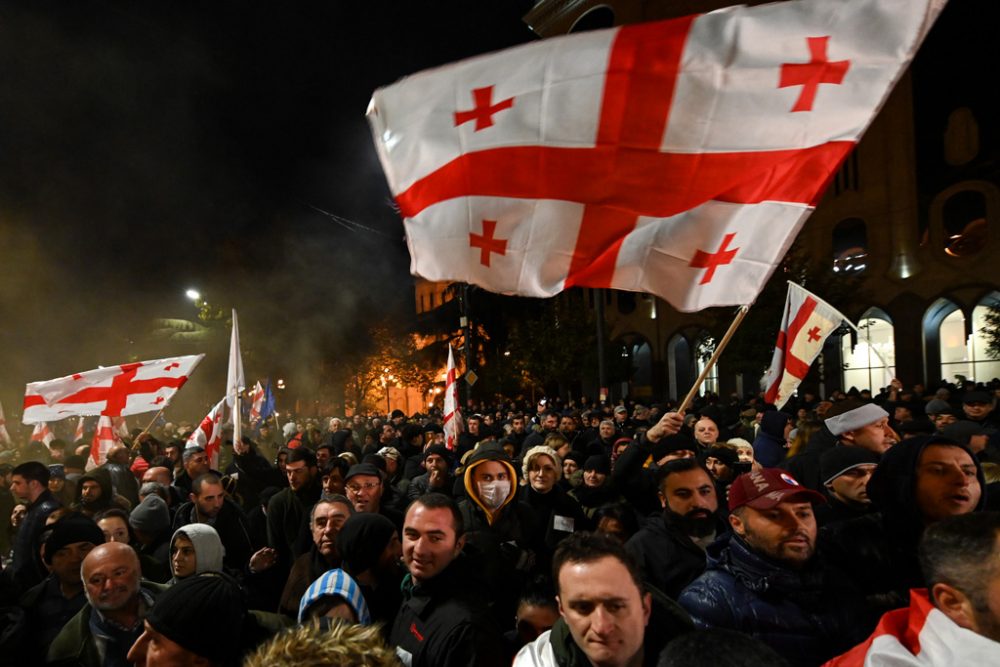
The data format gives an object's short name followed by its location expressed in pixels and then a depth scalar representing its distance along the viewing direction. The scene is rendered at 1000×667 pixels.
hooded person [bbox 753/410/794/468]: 6.78
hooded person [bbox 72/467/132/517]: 6.15
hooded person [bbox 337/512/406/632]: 3.54
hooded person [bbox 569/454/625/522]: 5.30
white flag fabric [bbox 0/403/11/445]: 11.05
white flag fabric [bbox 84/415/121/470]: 9.34
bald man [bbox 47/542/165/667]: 3.29
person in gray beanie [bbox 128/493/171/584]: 5.16
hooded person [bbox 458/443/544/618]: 4.18
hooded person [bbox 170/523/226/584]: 3.70
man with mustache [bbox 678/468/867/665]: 2.47
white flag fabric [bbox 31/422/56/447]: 13.31
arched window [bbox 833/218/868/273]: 27.48
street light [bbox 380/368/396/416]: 42.38
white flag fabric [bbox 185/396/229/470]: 9.02
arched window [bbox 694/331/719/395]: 27.84
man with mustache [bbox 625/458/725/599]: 3.36
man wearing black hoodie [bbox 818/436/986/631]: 2.88
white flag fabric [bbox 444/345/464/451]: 10.89
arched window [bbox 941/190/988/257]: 24.28
